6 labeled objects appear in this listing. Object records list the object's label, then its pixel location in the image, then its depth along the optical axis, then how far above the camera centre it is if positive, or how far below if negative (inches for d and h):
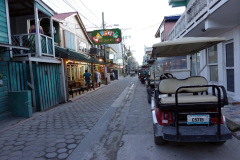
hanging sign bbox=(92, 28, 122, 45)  569.9 +139.2
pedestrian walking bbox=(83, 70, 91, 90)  494.0 -7.8
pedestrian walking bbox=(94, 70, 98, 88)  596.4 -12.5
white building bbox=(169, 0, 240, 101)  200.5 +64.0
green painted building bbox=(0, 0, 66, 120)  228.1 +17.2
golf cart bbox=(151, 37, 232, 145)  100.5 -35.0
